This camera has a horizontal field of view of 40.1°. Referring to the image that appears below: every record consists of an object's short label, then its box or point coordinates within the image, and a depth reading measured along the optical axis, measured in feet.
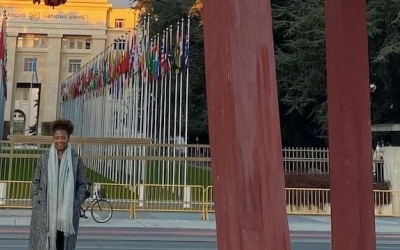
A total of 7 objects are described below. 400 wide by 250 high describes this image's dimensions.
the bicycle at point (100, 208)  56.18
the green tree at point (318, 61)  93.25
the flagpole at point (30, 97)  260.09
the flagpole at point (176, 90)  72.90
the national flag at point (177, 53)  76.79
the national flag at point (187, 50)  74.58
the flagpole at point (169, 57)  78.69
